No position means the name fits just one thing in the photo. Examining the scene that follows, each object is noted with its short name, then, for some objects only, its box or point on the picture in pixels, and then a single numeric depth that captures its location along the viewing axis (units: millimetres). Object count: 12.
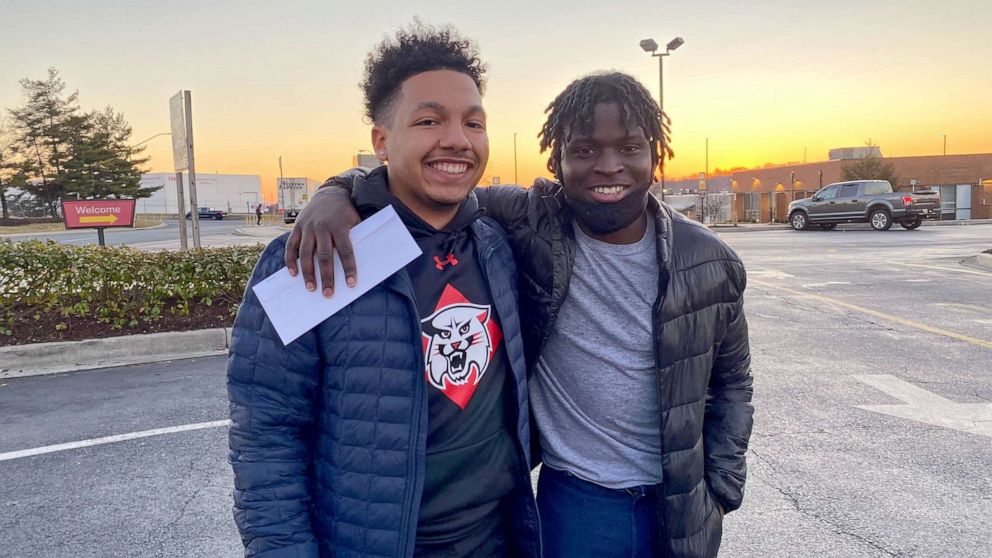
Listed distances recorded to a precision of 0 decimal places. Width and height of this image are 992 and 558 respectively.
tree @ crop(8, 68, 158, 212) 56250
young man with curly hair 1466
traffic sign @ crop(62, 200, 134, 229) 11320
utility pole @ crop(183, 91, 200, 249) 9204
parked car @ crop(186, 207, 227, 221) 64062
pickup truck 23469
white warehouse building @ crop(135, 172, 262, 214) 76875
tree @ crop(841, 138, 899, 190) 39188
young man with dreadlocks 1717
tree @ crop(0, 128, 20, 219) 53875
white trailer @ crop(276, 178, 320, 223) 48469
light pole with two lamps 23942
